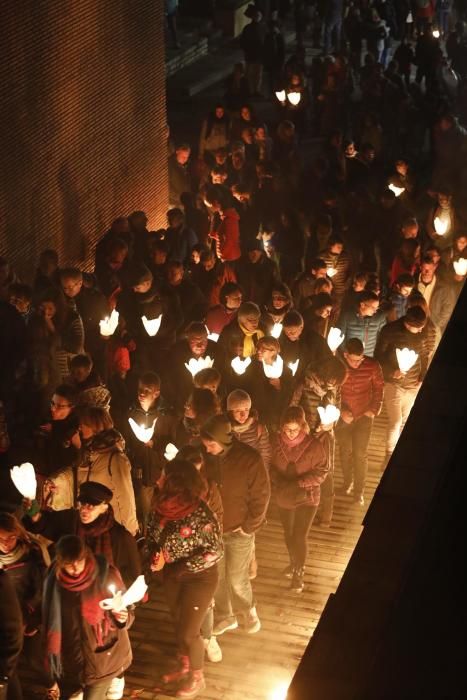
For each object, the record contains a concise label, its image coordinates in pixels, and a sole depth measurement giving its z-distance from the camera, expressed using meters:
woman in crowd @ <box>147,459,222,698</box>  15.53
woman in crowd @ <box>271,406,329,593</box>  18.31
